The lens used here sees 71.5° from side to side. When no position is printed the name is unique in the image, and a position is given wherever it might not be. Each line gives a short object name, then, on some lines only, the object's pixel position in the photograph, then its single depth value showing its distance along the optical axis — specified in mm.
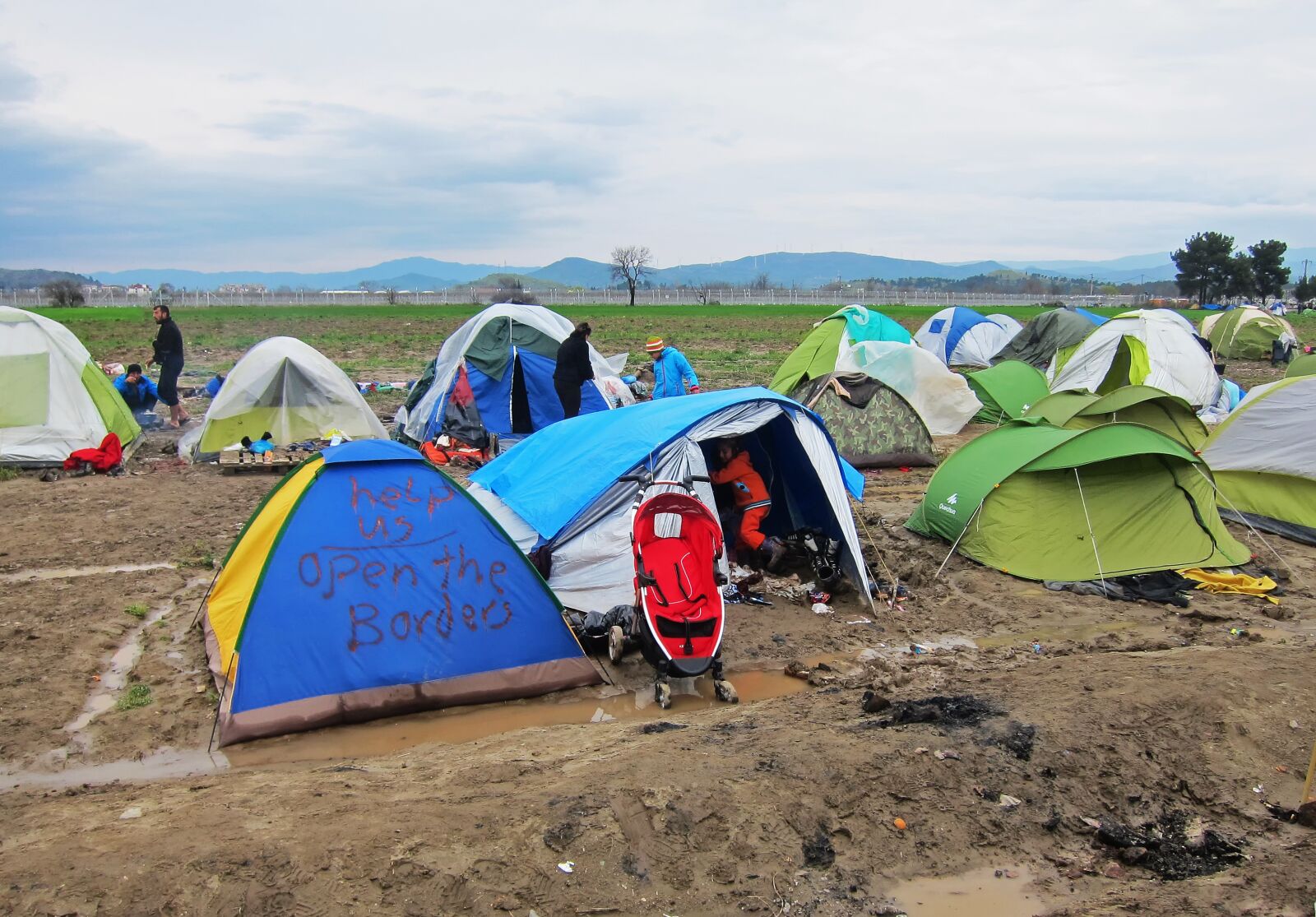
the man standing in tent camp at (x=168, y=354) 14016
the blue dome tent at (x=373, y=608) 5672
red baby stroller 6215
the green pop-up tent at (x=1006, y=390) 16344
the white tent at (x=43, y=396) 11617
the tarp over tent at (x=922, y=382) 15742
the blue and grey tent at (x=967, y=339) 23797
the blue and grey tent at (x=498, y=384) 13648
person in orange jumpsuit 8516
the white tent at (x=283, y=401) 12539
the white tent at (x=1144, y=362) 17578
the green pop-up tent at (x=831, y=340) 16859
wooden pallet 11891
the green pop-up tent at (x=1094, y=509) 8445
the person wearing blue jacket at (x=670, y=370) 12352
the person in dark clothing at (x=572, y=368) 12547
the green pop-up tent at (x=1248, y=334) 28906
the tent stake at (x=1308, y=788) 4398
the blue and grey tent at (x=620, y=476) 7477
